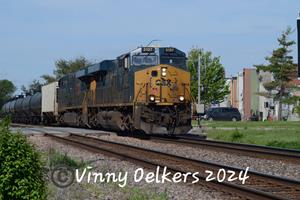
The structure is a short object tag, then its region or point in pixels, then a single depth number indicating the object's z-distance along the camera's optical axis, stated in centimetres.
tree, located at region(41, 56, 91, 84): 11481
